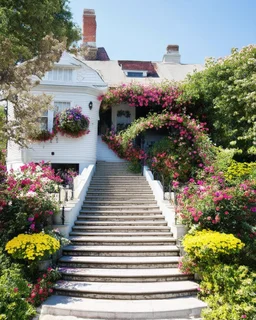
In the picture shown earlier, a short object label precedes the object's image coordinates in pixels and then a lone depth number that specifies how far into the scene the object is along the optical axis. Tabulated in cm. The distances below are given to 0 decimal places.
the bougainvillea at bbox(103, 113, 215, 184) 1362
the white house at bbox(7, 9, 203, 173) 1469
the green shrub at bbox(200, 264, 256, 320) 573
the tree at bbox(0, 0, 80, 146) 839
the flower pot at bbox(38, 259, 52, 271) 725
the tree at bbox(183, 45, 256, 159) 1348
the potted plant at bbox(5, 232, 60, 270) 674
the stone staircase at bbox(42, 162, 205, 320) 623
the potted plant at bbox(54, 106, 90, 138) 1444
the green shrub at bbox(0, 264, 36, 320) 535
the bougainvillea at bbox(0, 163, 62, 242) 763
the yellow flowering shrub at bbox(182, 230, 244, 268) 686
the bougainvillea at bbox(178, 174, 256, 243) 805
